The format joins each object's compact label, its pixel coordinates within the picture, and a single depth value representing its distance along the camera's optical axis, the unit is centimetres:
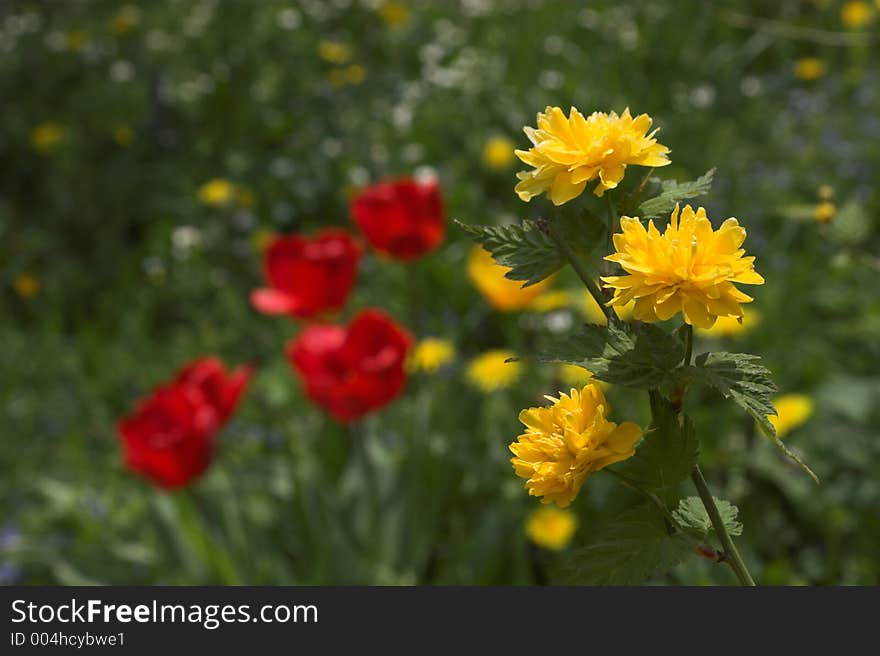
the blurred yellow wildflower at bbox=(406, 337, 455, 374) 238
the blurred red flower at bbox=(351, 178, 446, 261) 224
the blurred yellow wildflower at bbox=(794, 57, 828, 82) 298
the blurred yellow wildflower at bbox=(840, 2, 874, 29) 300
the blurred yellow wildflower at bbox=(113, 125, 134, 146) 300
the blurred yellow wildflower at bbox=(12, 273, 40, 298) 274
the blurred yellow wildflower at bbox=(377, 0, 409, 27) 356
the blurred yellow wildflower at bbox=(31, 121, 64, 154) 299
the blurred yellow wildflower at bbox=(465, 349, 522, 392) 232
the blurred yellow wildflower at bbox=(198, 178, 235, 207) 273
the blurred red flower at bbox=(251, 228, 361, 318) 222
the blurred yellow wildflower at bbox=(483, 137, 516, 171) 272
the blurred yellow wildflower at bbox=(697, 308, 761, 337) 221
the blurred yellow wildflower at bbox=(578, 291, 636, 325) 229
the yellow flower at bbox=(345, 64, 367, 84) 323
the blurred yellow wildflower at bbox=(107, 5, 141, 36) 355
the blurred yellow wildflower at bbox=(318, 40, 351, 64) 333
